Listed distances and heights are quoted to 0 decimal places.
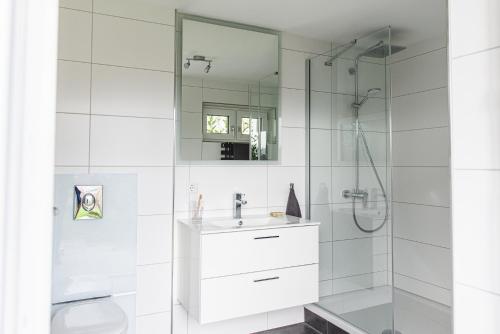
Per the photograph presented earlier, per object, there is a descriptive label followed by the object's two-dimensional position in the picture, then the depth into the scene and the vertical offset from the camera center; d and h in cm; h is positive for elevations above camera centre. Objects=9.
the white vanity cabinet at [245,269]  198 -58
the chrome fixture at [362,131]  223 +31
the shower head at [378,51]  221 +84
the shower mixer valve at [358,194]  234 -13
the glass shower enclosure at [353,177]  222 -1
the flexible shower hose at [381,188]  221 -10
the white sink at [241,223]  206 -32
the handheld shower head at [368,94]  224 +55
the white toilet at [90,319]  165 -76
